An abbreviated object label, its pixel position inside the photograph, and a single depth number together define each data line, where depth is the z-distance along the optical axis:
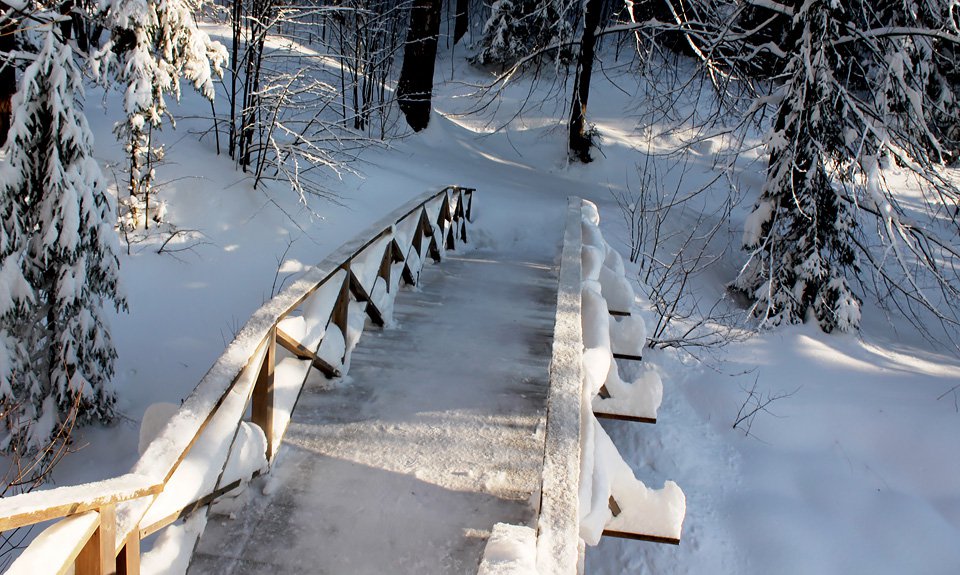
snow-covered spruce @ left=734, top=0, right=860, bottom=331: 8.01
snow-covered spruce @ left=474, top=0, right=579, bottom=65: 22.30
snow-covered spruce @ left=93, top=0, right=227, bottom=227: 6.58
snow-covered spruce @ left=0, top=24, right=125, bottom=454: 4.73
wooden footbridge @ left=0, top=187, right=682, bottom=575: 1.94
